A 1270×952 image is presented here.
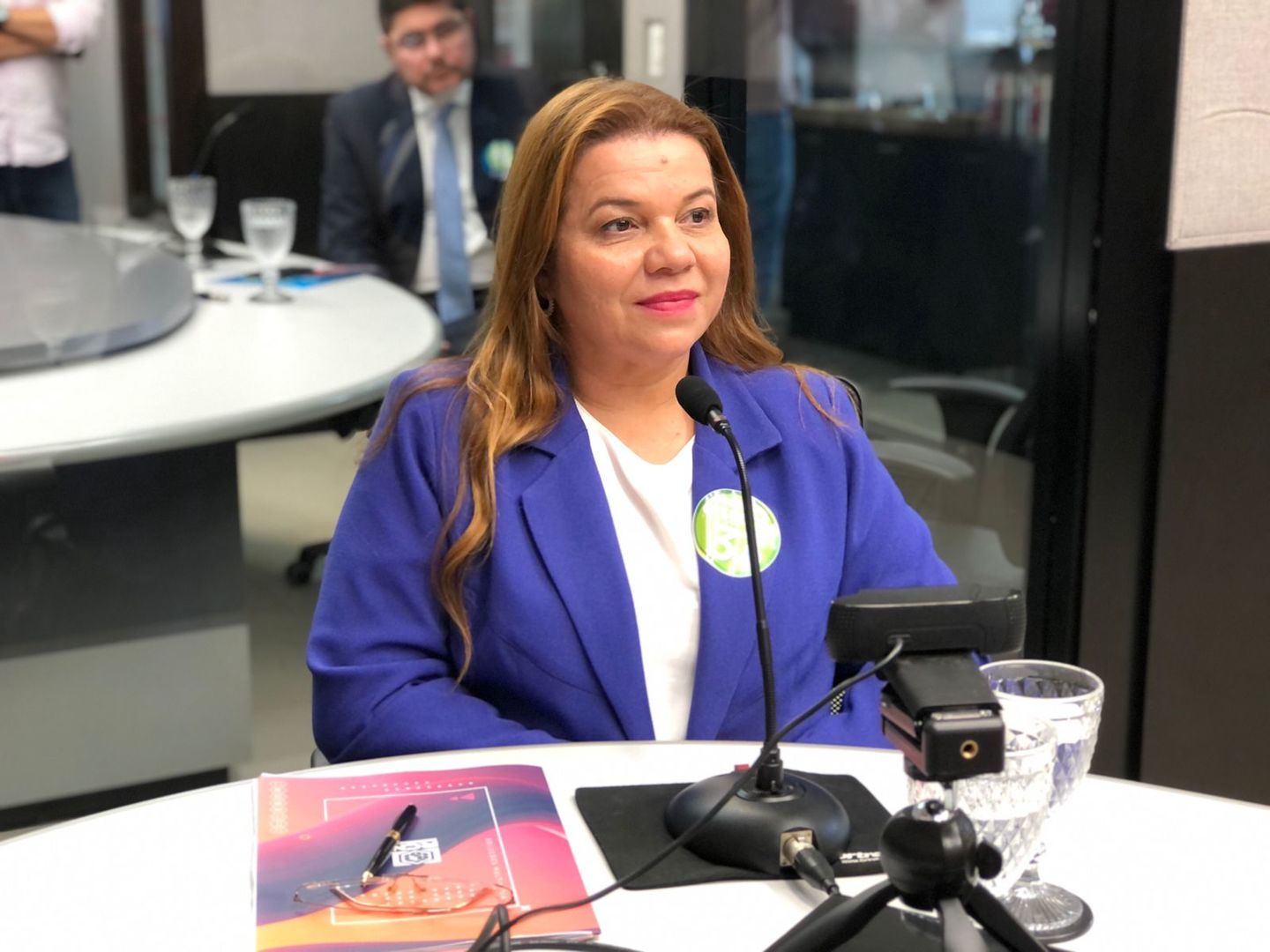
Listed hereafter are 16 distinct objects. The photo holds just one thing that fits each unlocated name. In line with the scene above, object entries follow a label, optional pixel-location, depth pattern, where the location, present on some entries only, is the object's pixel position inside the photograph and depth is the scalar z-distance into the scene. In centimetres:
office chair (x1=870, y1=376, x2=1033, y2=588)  269
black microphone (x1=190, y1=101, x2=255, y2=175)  253
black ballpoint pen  100
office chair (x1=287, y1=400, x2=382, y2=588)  230
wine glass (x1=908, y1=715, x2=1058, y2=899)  92
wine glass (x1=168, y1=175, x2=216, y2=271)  253
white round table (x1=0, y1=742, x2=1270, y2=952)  96
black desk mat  103
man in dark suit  266
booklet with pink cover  95
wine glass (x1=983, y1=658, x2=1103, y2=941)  96
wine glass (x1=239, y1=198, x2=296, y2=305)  261
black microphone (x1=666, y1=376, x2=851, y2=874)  103
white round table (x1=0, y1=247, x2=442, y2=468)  202
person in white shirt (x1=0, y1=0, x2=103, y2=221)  237
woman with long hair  146
